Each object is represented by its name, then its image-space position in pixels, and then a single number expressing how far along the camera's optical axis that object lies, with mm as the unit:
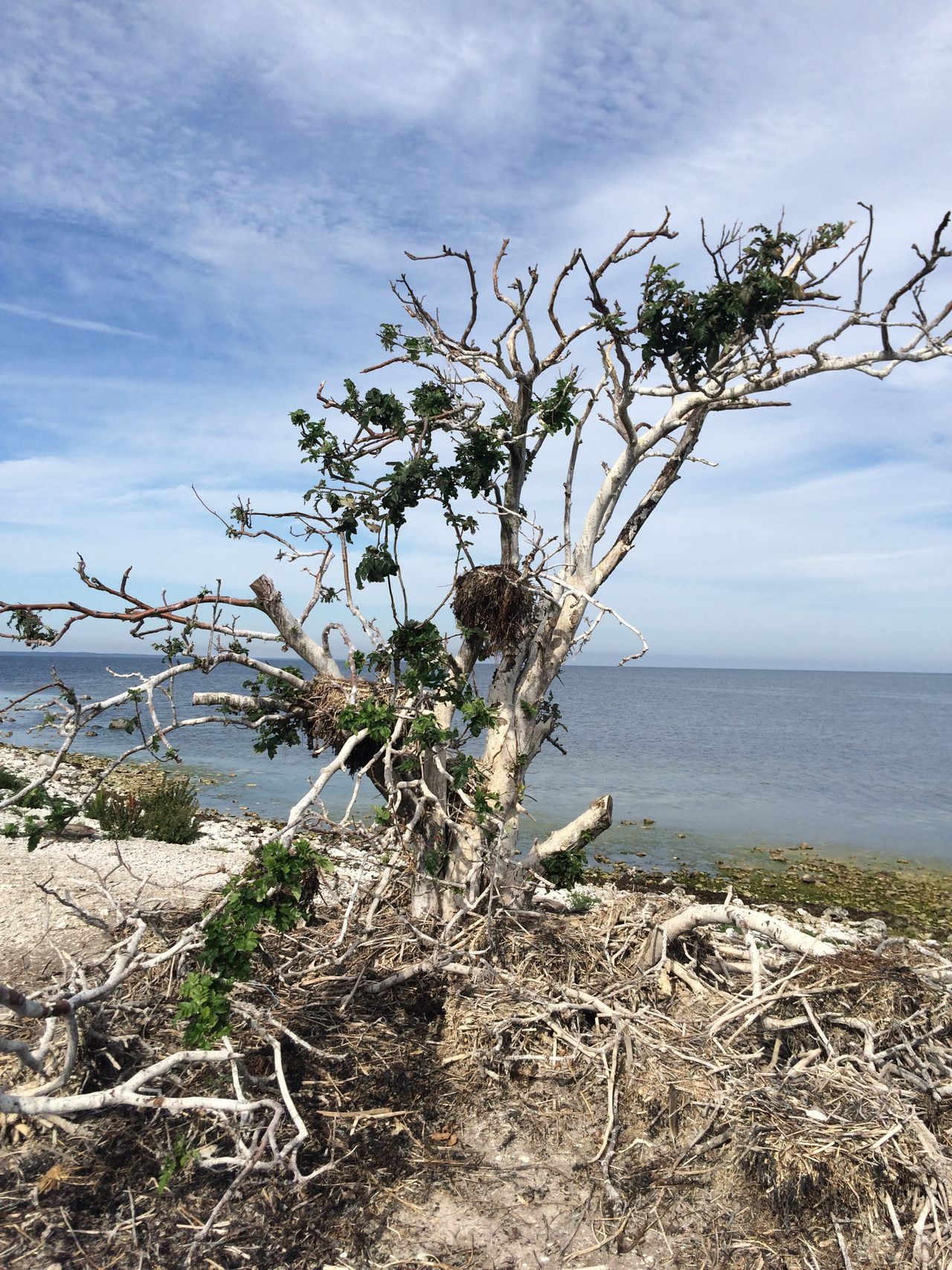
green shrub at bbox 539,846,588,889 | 7691
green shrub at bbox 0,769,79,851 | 5301
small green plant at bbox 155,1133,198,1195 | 3748
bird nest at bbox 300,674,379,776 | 6906
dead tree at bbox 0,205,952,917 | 6281
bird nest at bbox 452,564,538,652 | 7000
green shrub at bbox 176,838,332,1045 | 3984
